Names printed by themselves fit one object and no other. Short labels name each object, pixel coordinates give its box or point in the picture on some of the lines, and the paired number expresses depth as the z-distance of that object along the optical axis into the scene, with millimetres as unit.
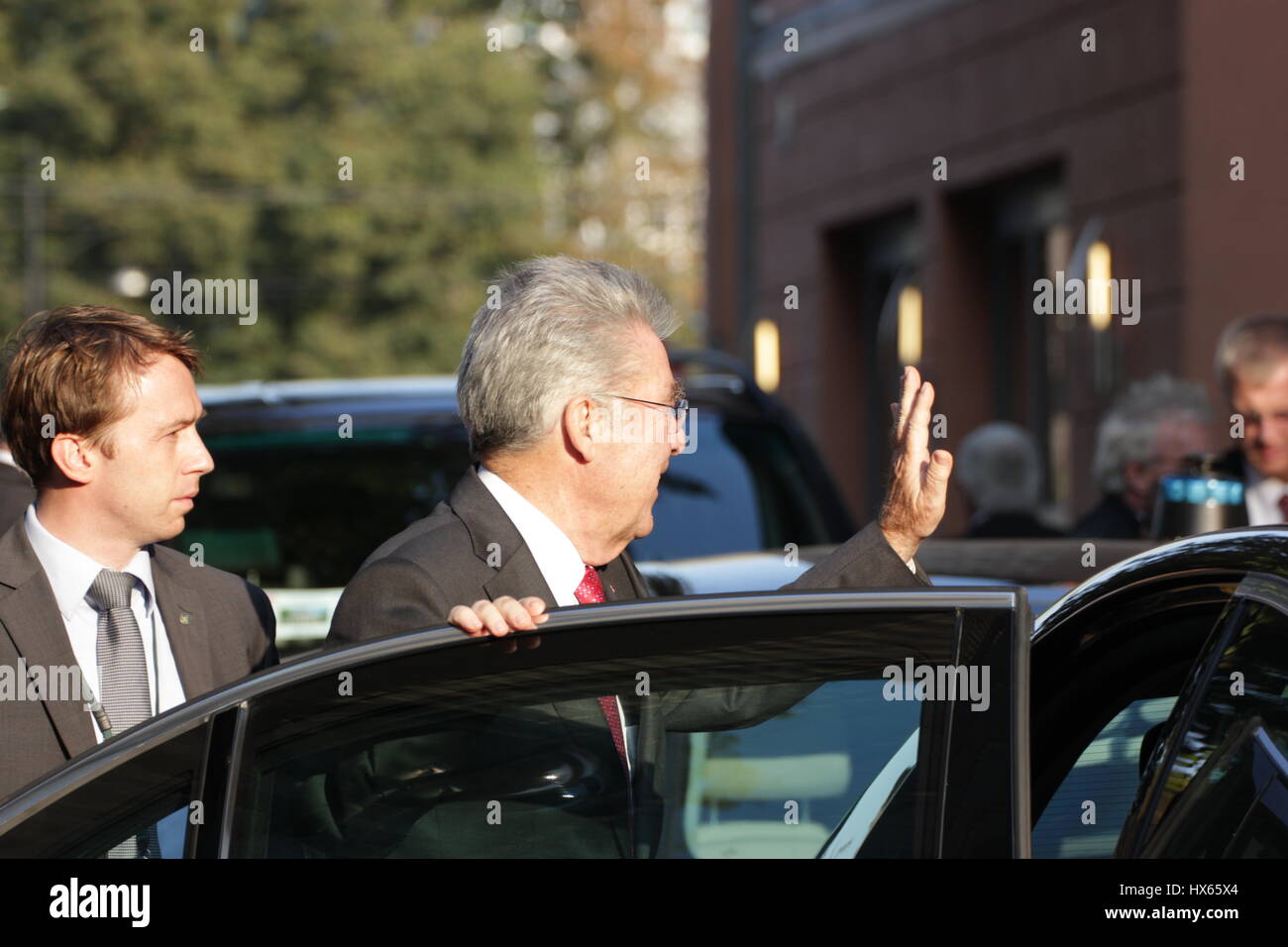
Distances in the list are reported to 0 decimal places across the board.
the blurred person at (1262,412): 4996
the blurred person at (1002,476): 7301
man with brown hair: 2748
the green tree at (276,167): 31562
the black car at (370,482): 5316
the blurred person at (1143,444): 6141
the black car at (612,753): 1913
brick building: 9445
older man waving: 2566
